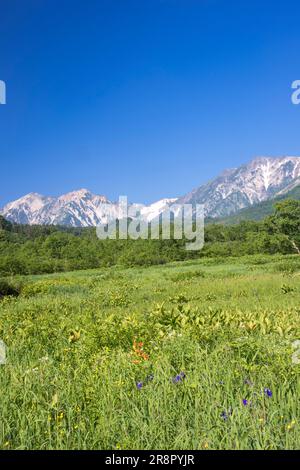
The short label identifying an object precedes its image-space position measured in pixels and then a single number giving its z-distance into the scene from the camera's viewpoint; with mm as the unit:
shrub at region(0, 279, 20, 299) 29281
